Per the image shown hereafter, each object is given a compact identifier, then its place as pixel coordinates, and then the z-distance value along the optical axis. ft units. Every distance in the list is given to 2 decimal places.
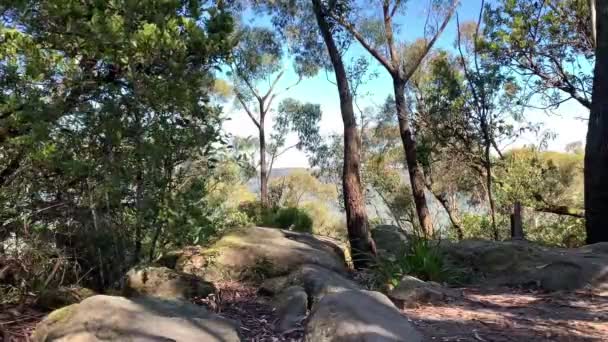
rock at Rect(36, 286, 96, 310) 14.03
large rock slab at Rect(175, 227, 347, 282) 20.94
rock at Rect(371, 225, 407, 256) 31.24
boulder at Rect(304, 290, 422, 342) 10.48
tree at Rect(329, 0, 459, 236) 39.29
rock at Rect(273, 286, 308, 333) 13.57
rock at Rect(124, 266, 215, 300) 15.81
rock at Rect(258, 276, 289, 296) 17.23
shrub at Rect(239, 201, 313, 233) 39.11
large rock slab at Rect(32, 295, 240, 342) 10.47
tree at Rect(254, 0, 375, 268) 26.43
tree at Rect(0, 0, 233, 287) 13.91
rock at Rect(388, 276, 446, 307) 14.64
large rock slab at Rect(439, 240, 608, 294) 16.70
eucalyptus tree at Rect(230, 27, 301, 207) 64.43
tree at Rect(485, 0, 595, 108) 41.11
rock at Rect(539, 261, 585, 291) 16.56
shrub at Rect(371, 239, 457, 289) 18.19
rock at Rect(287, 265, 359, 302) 15.81
